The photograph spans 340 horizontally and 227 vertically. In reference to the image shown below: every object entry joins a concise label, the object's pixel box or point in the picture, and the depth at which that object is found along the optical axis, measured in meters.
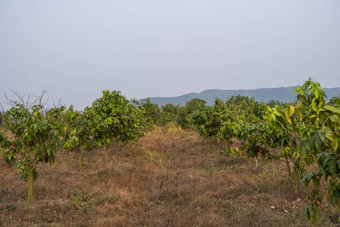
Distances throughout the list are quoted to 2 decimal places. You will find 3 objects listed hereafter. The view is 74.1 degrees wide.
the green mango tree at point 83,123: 9.14
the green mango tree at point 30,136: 5.48
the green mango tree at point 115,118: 10.98
